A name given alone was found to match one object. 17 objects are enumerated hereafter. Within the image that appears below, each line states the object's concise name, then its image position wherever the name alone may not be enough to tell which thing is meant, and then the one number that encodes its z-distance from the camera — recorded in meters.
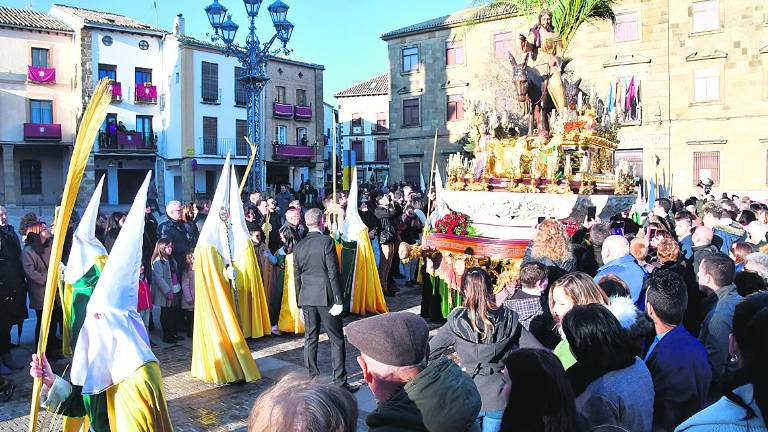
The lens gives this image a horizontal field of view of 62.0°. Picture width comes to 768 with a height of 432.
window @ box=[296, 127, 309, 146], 45.00
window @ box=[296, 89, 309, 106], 44.94
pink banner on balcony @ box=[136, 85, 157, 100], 37.75
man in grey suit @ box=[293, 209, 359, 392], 6.68
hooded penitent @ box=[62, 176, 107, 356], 5.38
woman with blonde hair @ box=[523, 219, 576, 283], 5.85
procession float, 9.17
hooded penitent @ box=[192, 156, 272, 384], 6.84
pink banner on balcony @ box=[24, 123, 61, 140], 35.19
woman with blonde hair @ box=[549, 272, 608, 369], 3.79
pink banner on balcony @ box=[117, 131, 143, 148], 37.30
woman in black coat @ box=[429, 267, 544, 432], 3.94
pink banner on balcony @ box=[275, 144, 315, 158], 43.03
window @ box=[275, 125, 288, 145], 43.65
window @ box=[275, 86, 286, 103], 43.28
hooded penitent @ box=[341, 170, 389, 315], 10.50
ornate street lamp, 15.41
